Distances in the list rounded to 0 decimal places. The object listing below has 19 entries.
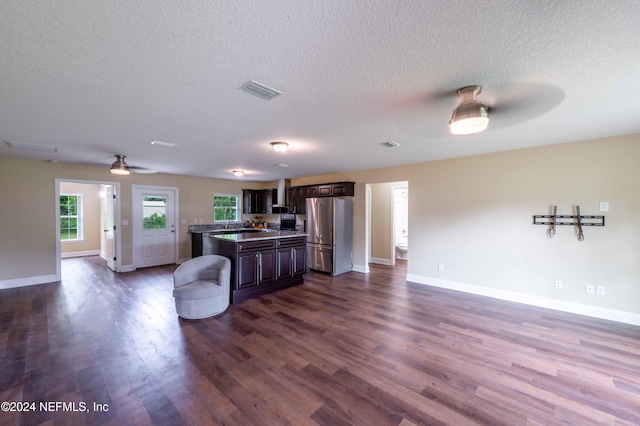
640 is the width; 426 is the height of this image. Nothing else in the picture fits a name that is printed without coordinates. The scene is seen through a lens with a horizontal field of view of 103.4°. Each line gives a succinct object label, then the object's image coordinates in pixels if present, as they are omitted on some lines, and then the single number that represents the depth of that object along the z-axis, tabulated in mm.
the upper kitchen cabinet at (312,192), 6242
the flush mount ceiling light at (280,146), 3544
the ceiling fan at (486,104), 1991
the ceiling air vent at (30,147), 3689
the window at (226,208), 7914
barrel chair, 3385
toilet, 7558
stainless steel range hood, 7438
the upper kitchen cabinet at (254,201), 8250
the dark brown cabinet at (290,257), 4801
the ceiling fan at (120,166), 4328
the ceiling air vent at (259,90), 1973
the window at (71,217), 7766
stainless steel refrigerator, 5883
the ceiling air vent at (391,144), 3615
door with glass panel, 6375
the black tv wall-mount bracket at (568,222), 3518
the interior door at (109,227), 6173
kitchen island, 4156
